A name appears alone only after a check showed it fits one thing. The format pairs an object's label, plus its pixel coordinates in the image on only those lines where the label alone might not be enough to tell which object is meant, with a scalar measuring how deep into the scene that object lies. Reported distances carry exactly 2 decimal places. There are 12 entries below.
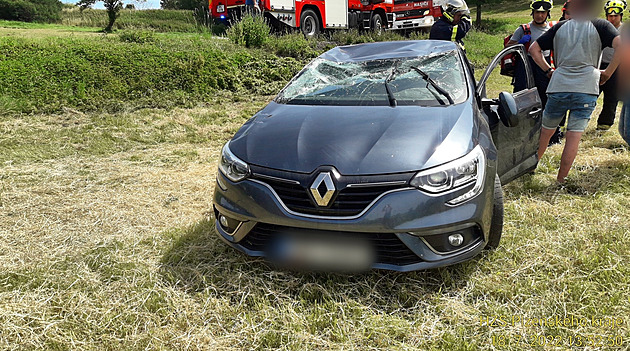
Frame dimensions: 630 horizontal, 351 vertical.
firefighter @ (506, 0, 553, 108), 5.24
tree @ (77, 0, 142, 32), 16.58
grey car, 2.39
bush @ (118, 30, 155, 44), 9.70
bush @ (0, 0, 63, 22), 23.34
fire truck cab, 16.00
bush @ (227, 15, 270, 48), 10.58
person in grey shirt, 3.94
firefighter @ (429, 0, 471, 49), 6.33
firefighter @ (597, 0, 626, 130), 5.63
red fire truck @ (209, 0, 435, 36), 11.87
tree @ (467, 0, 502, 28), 33.16
